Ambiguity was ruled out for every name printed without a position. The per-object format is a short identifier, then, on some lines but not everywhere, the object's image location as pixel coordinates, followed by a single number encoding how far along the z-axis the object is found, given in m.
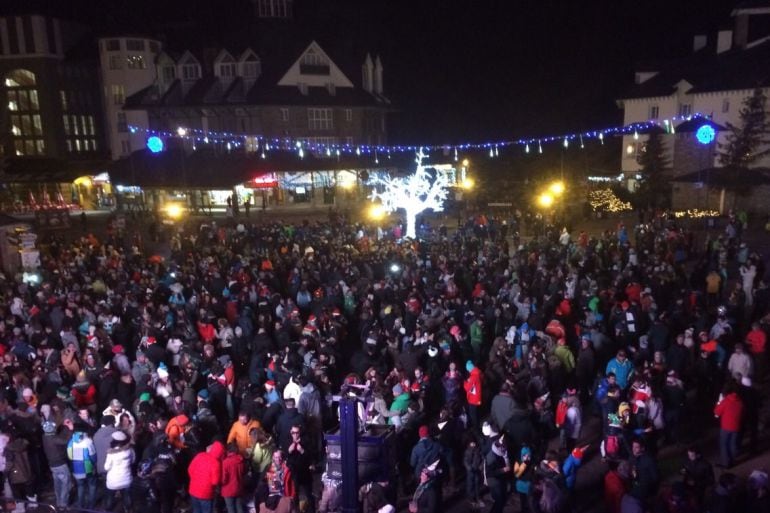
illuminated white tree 25.00
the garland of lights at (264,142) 37.72
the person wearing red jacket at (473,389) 9.04
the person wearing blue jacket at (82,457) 7.63
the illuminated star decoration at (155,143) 31.25
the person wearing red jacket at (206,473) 7.00
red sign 36.12
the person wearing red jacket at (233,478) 7.09
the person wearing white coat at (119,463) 7.35
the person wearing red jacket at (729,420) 7.92
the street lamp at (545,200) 30.90
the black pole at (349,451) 5.89
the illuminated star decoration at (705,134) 26.81
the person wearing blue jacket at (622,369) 8.88
